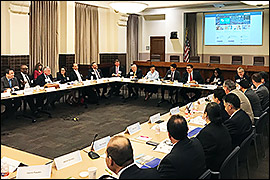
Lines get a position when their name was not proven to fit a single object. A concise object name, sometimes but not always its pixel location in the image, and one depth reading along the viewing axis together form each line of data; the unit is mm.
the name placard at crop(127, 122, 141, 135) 3609
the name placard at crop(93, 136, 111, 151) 3051
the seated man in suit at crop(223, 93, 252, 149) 3480
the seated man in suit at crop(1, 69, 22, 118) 6199
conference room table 2523
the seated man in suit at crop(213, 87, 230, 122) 4324
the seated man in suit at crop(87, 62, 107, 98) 8953
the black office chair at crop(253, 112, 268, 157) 4020
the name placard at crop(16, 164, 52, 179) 2318
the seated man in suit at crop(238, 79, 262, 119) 4797
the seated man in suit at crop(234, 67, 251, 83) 7797
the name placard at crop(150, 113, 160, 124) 4115
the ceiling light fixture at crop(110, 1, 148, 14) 7641
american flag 12945
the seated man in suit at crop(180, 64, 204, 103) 7754
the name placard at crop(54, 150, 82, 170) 2602
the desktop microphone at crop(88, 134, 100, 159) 2843
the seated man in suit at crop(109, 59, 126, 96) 9247
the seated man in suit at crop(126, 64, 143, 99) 9016
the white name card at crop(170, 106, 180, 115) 4586
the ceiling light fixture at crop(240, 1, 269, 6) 8120
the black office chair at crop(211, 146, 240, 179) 2437
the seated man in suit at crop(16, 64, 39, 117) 6779
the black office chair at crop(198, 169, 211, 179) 2197
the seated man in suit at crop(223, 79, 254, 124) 4328
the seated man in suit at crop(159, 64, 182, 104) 8398
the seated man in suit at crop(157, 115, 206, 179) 2240
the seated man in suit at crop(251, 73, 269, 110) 5375
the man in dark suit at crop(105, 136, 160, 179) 2076
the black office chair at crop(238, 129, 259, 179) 3082
